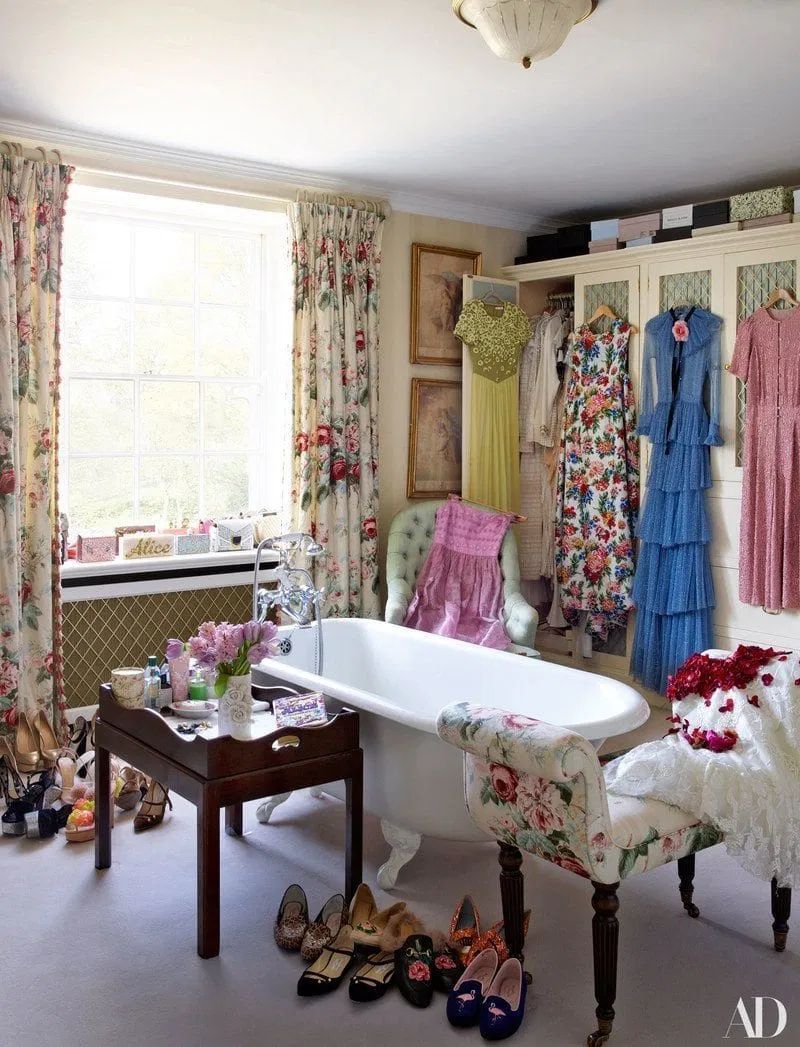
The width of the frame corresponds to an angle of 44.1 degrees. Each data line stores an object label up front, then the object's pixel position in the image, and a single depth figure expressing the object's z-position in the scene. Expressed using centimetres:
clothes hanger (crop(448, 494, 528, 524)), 486
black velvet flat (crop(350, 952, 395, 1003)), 241
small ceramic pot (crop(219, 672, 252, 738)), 274
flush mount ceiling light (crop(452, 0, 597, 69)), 260
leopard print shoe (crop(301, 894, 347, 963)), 257
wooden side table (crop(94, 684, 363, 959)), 261
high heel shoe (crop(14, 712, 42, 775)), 391
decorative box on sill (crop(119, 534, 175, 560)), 436
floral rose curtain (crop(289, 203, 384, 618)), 468
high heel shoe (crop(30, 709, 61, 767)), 396
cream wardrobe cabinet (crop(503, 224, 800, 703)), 440
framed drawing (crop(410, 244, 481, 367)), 515
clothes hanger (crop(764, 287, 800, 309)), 431
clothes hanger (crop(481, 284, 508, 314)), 529
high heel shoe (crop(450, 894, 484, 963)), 255
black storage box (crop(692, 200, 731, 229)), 453
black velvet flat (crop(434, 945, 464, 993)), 246
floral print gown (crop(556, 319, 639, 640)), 496
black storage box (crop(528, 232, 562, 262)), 535
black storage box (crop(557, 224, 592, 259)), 519
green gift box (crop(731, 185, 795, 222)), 431
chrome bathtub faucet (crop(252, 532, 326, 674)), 374
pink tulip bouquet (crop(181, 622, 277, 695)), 276
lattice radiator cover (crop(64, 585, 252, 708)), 426
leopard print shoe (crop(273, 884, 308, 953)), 263
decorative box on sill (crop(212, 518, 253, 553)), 464
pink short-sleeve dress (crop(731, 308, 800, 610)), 427
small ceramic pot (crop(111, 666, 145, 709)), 298
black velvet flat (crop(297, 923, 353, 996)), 244
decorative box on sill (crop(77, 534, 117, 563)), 426
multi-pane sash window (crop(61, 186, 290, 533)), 444
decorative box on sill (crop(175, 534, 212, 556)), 453
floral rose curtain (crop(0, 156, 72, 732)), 385
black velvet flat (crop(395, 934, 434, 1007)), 240
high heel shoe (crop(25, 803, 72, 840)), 339
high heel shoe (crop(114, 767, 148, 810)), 359
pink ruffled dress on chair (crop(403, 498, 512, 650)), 458
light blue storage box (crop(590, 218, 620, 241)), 498
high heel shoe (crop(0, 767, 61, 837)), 339
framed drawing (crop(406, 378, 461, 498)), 523
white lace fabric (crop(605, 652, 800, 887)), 237
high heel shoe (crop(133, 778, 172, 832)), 345
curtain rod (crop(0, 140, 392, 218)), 387
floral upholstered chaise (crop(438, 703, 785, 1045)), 220
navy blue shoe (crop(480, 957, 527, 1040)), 225
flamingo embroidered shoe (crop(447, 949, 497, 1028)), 232
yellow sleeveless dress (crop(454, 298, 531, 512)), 522
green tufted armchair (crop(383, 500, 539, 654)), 441
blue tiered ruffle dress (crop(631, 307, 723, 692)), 460
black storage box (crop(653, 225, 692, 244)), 469
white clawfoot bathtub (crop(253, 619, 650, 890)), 294
